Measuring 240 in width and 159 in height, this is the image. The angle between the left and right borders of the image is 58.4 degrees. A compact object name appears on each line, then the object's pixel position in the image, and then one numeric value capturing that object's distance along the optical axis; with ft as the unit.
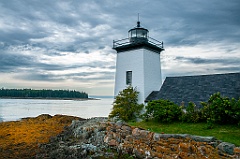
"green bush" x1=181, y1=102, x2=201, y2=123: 38.78
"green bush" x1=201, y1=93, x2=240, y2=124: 32.73
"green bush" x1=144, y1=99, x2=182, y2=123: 40.34
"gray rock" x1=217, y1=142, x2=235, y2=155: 22.08
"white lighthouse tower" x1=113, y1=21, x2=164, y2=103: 61.11
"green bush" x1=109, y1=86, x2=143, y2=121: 58.29
